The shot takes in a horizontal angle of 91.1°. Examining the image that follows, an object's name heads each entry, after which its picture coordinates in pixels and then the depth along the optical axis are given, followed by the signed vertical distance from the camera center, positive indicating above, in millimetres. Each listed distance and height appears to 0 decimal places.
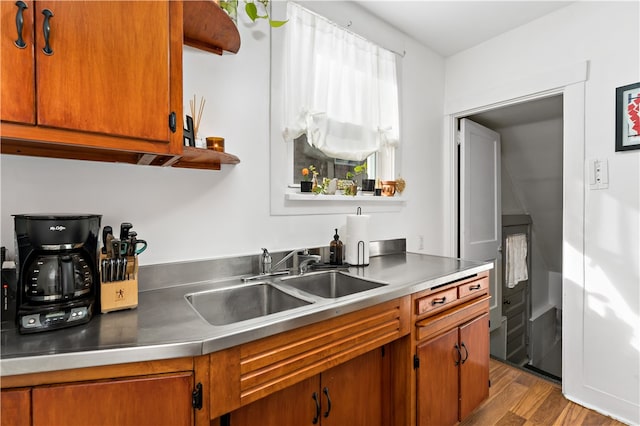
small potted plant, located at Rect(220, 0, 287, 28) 1468 +1001
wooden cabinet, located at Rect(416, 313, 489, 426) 1511 -863
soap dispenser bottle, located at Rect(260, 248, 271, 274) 1607 -264
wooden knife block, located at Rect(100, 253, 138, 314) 1035 -274
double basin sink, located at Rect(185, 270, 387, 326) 1332 -393
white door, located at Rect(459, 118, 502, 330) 2787 +86
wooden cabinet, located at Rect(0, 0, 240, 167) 833 +395
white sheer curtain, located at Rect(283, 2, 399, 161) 1841 +799
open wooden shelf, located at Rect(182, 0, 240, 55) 1200 +771
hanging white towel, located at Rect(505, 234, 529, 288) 3312 -546
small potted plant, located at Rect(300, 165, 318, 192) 1884 +200
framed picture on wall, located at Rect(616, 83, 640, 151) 1829 +551
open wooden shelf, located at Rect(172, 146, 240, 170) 1211 +229
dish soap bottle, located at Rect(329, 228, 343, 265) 1854 -241
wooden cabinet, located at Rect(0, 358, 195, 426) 730 -460
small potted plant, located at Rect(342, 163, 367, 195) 2092 +215
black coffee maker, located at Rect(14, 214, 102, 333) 873 -180
